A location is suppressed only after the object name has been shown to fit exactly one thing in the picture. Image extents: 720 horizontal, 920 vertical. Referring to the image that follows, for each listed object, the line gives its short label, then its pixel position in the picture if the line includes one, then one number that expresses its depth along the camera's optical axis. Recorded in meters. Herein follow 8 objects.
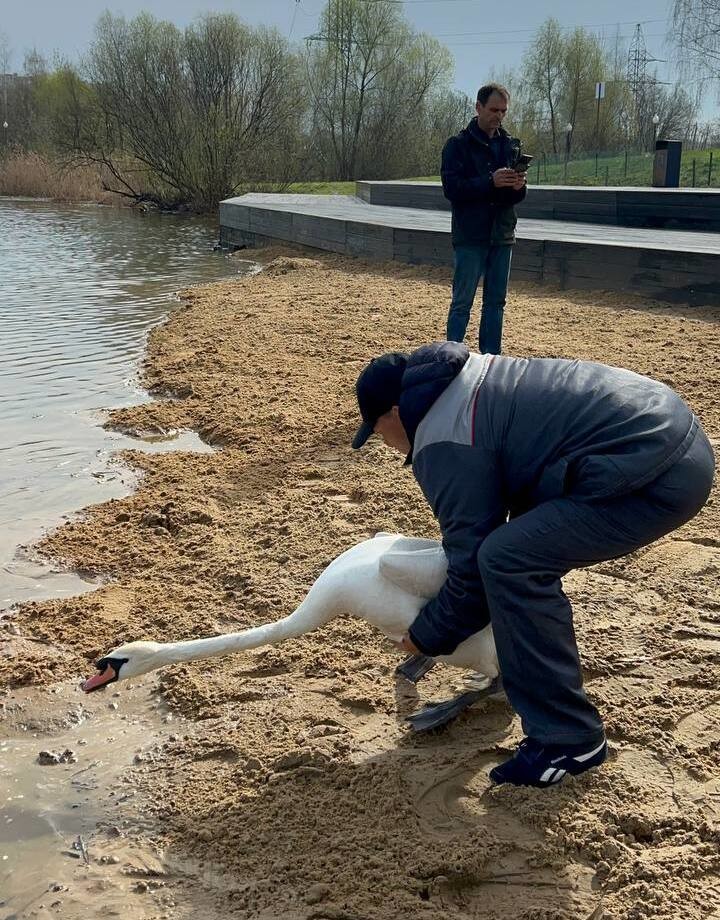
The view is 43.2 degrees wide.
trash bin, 20.70
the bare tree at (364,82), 44.47
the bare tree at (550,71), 51.41
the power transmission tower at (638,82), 49.06
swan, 3.22
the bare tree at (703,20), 33.44
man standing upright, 7.21
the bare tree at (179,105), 32.59
